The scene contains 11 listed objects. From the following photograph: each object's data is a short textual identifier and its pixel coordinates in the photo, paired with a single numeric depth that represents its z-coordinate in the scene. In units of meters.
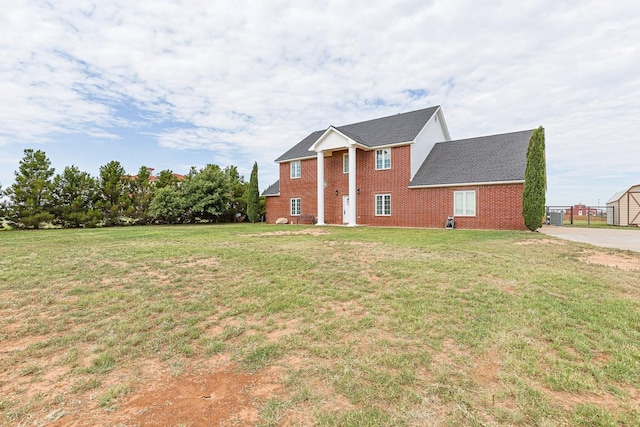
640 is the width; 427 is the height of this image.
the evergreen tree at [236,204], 25.89
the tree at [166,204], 21.92
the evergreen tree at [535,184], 13.38
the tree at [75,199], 19.23
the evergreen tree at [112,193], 20.75
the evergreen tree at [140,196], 22.05
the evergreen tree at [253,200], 24.41
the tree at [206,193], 23.31
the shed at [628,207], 18.28
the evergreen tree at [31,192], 17.92
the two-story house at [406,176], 15.55
